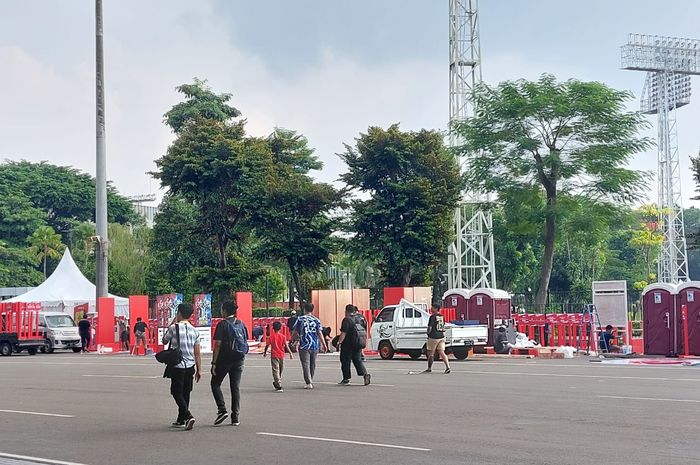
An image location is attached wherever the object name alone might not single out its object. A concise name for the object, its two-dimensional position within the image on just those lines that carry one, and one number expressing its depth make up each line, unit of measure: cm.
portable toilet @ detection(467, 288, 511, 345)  3491
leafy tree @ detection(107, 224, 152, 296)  7125
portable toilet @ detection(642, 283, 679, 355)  3039
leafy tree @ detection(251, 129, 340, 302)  5088
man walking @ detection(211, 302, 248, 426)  1391
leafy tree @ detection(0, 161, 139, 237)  8481
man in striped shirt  1330
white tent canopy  4800
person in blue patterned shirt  2017
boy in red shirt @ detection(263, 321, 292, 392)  1986
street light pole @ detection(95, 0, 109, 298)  4338
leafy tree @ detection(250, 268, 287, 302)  7606
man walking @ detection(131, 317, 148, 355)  3934
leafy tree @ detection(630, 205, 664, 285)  7119
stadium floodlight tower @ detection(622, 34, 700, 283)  7650
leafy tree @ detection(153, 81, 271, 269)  5294
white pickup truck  3072
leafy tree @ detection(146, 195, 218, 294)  5759
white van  4247
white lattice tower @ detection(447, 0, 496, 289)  4925
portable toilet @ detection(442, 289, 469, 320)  3591
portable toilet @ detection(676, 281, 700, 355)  2978
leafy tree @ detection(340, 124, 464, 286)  4816
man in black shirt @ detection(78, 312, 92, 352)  4412
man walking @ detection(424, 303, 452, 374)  2316
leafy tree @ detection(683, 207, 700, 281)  12725
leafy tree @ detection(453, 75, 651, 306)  4069
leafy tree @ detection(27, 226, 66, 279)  8188
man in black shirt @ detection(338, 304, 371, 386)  2047
